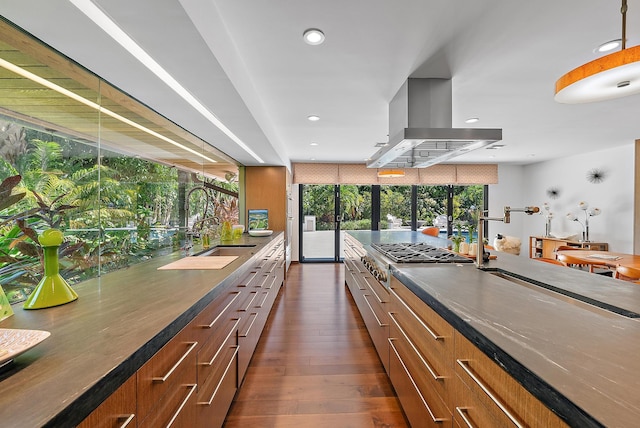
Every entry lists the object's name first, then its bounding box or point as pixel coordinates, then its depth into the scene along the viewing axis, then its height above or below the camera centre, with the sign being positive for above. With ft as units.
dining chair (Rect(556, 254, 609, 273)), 10.13 -1.70
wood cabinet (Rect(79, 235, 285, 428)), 2.58 -2.07
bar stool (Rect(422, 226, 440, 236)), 15.46 -0.84
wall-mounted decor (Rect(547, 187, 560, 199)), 20.02 +1.82
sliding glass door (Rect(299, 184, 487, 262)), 21.89 +0.45
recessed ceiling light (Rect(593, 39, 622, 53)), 5.81 +3.74
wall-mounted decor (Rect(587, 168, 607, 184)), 17.08 +2.63
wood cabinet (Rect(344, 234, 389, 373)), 6.88 -2.68
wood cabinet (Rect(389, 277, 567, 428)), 2.45 -1.98
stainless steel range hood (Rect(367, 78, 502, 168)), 6.67 +2.51
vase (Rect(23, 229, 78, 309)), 3.58 -0.94
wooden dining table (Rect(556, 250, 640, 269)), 9.53 -1.58
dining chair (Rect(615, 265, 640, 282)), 7.99 -1.66
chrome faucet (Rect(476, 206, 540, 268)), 5.76 -0.37
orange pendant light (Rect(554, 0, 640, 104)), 3.78 +2.09
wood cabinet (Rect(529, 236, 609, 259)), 16.65 -1.84
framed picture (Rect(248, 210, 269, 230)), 16.08 -0.17
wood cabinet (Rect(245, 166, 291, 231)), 16.35 +1.45
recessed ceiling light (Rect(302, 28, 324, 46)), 5.41 +3.67
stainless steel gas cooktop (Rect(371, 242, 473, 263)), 6.57 -1.00
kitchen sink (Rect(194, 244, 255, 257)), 8.58 -1.15
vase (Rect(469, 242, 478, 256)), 9.15 -1.10
